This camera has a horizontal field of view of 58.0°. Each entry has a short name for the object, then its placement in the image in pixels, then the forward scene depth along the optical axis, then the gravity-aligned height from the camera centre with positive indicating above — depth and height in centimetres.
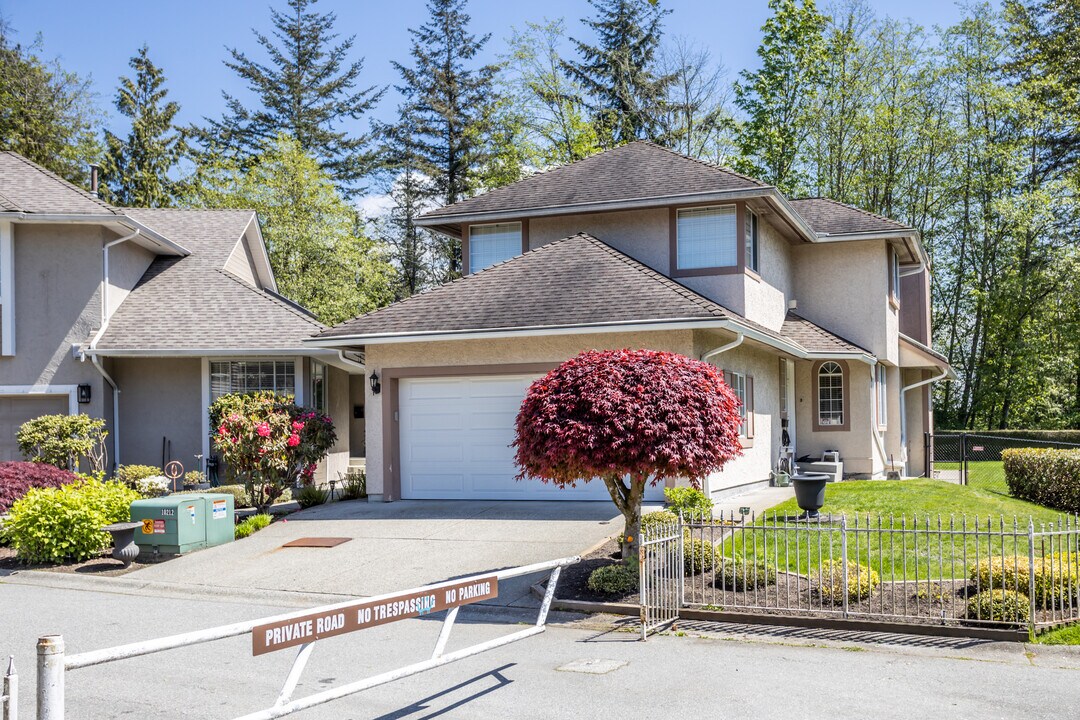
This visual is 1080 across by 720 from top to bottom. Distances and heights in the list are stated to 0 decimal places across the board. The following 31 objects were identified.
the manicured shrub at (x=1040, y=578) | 941 -189
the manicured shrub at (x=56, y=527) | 1359 -170
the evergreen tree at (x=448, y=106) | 4191 +1282
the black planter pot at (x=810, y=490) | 1402 -144
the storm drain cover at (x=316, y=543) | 1390 -205
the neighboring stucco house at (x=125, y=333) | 1975 +146
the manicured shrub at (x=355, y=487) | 1872 -169
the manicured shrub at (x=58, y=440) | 1888 -67
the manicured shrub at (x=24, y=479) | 1552 -120
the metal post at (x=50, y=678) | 429 -121
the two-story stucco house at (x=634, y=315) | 1666 +145
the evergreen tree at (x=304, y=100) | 4372 +1378
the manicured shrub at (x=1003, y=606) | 912 -207
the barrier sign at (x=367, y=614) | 549 -137
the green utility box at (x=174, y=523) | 1377 -172
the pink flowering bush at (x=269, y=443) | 1692 -73
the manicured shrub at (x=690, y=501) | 1241 -141
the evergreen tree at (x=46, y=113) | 3962 +1239
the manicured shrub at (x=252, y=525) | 1515 -196
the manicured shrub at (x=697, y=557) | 1091 -185
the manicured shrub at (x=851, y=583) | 984 -199
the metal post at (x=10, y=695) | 424 -126
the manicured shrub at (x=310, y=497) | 1802 -180
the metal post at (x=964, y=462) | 2324 -180
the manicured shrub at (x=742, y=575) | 1030 -200
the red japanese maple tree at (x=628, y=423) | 1048 -32
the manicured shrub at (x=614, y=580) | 1048 -201
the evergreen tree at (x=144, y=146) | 4088 +1111
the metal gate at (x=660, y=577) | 946 -186
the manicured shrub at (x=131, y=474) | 1902 -138
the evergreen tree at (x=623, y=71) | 4094 +1377
